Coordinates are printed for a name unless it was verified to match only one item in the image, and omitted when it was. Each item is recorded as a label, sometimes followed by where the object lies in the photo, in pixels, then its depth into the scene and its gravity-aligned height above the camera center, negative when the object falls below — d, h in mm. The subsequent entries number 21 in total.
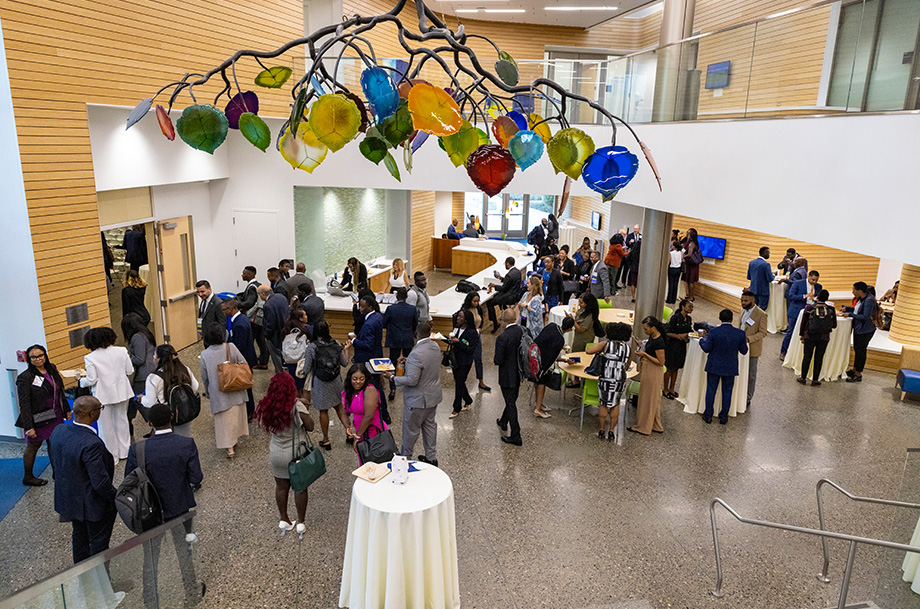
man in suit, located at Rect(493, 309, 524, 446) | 6805 -2198
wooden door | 9461 -1938
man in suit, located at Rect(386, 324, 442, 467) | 5848 -2191
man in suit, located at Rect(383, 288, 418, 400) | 8180 -2134
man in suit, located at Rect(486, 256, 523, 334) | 11164 -2247
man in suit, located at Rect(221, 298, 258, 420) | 7412 -2109
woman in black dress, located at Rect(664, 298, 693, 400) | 8141 -2185
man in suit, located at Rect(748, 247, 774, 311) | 11773 -1979
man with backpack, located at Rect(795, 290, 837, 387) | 9008 -2185
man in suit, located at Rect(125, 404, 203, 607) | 4191 -2173
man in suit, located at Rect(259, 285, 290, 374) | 8000 -2056
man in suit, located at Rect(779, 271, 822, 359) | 10398 -2064
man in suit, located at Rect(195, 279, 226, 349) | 7645 -1846
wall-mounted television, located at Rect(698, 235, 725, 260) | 14677 -1768
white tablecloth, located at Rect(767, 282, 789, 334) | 12320 -2696
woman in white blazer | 5934 -2186
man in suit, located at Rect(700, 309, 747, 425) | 7570 -2267
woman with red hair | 4750 -2007
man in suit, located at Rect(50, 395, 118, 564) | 4148 -2129
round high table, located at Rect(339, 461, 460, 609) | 4102 -2604
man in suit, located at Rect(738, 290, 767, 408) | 7969 -1933
